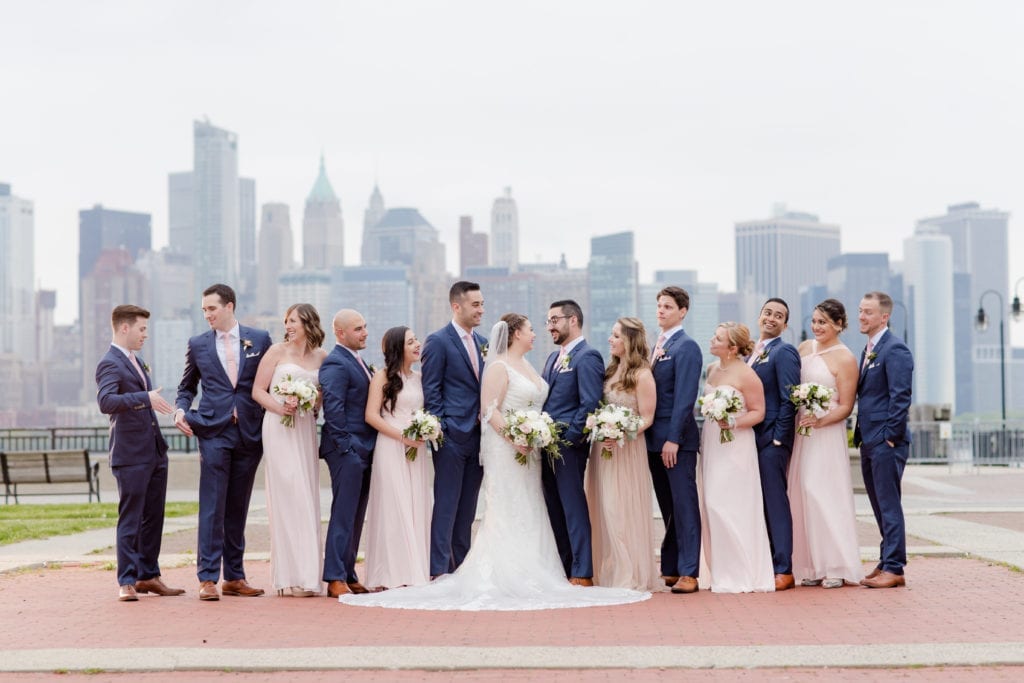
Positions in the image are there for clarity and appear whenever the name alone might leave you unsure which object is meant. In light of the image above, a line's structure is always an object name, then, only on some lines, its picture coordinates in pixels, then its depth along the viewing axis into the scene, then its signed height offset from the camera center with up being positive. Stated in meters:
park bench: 23.42 -1.71
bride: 10.68 -1.33
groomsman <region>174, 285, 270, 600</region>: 11.10 -0.52
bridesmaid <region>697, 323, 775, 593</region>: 11.41 -1.06
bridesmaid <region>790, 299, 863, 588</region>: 11.62 -1.00
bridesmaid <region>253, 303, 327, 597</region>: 11.24 -0.91
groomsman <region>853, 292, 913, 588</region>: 11.44 -0.57
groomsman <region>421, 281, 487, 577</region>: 11.44 -0.38
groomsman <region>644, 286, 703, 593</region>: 11.34 -0.59
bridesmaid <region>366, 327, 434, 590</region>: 11.33 -0.99
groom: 11.34 -0.49
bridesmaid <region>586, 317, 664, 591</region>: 11.35 -1.02
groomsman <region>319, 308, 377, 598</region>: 11.24 -0.63
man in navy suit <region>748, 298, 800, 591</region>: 11.56 -0.60
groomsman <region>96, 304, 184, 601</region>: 11.02 -0.68
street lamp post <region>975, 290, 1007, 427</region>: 50.50 +1.02
